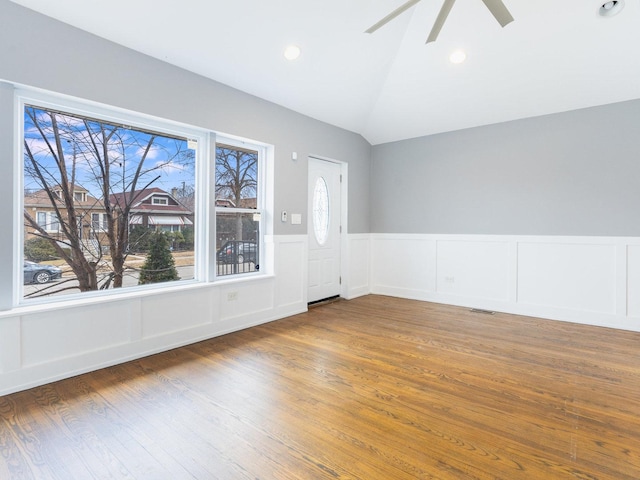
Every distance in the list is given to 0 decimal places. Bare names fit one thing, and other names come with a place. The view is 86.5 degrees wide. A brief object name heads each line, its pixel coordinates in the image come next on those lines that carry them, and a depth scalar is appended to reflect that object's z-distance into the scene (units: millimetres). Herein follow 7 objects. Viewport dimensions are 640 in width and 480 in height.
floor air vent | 4672
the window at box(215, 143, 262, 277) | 3889
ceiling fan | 2190
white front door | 5129
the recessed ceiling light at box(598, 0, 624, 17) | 2930
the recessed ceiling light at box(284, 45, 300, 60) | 3441
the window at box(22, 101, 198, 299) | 2678
